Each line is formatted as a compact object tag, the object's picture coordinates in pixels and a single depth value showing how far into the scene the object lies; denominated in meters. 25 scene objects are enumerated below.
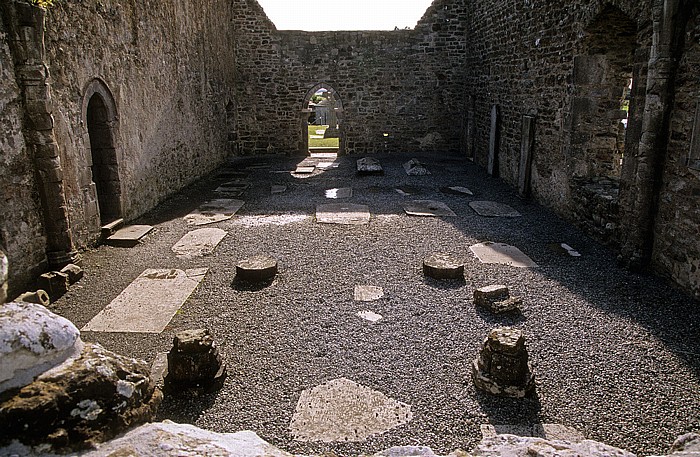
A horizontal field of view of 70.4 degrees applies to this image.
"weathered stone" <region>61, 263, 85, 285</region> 6.32
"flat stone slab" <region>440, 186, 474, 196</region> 11.34
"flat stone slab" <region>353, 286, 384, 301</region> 5.93
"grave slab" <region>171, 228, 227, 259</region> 7.51
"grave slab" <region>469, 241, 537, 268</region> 7.03
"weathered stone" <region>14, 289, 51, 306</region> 5.30
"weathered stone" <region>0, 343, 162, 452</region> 1.58
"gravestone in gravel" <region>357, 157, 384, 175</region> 13.61
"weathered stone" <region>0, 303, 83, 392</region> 1.59
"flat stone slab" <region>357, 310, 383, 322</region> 5.41
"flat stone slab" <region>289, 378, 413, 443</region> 3.64
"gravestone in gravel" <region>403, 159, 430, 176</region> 13.50
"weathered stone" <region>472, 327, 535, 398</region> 4.02
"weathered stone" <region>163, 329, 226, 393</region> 4.13
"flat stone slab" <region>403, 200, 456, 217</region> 9.62
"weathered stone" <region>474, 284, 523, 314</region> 5.48
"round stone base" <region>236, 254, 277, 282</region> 6.42
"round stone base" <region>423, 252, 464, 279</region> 6.45
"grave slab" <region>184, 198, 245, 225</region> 9.26
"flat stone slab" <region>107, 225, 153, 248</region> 7.82
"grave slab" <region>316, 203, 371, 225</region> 9.16
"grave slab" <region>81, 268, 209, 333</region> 5.28
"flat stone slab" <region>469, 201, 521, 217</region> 9.59
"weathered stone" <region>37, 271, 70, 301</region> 6.00
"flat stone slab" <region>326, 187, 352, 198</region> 11.29
